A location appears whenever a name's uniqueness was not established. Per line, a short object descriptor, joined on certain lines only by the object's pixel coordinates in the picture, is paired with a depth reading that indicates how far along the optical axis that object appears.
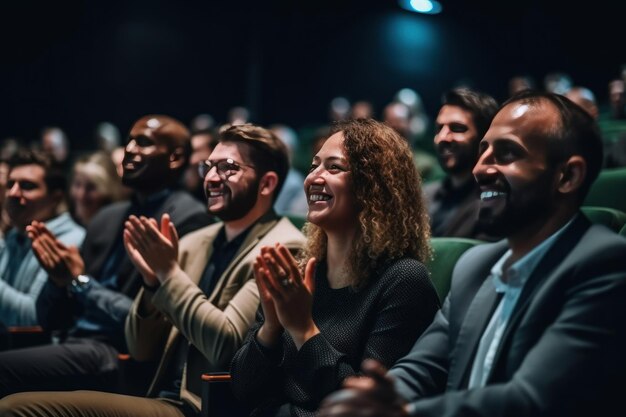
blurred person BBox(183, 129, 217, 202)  4.10
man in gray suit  1.26
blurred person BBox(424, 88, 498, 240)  3.00
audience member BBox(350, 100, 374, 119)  7.01
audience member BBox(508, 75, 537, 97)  6.12
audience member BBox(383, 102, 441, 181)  4.80
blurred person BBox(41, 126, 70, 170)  6.40
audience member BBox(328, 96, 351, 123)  7.47
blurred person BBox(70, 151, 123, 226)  3.99
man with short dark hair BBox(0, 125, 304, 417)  2.14
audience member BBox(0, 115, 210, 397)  2.62
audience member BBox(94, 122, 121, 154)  6.72
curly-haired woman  1.76
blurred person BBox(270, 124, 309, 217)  4.92
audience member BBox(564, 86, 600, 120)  3.93
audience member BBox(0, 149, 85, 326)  3.21
